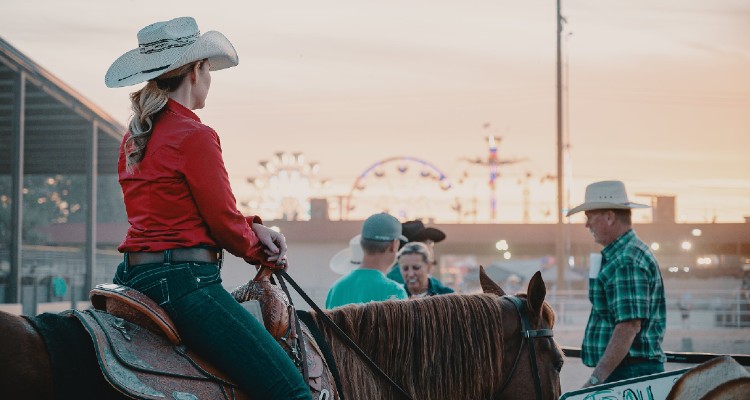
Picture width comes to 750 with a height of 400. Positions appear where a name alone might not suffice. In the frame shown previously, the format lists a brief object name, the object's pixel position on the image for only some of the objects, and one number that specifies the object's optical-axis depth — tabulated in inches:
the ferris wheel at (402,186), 2322.8
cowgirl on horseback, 128.6
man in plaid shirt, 210.8
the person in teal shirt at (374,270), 227.6
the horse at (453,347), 156.8
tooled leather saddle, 120.0
